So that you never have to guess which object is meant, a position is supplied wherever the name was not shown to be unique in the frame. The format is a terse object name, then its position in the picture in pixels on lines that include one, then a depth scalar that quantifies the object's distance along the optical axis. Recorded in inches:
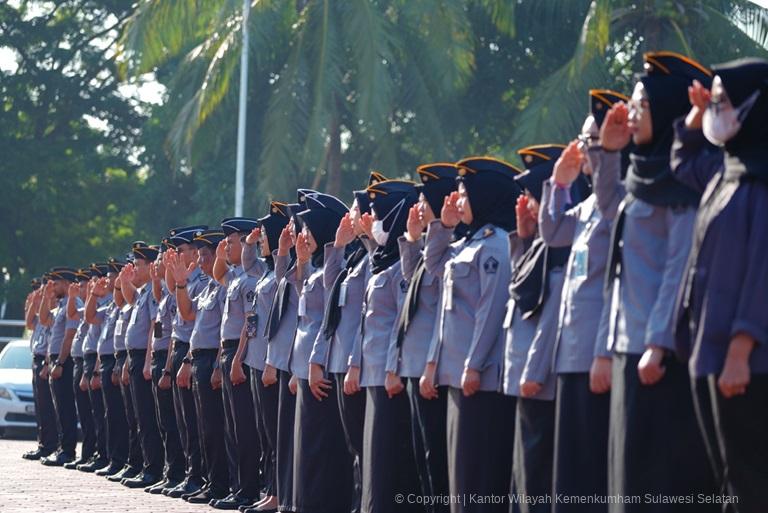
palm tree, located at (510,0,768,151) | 973.8
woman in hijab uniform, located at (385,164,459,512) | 340.5
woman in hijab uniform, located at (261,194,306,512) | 440.5
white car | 874.8
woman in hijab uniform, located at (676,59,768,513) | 218.7
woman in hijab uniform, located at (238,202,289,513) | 465.4
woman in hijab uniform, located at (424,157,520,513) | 312.8
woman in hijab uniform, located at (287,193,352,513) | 414.3
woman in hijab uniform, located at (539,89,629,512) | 265.1
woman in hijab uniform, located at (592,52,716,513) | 241.6
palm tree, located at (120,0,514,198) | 1047.0
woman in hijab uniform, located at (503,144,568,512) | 283.9
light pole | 1064.2
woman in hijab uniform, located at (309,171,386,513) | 394.9
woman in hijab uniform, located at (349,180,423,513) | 359.9
